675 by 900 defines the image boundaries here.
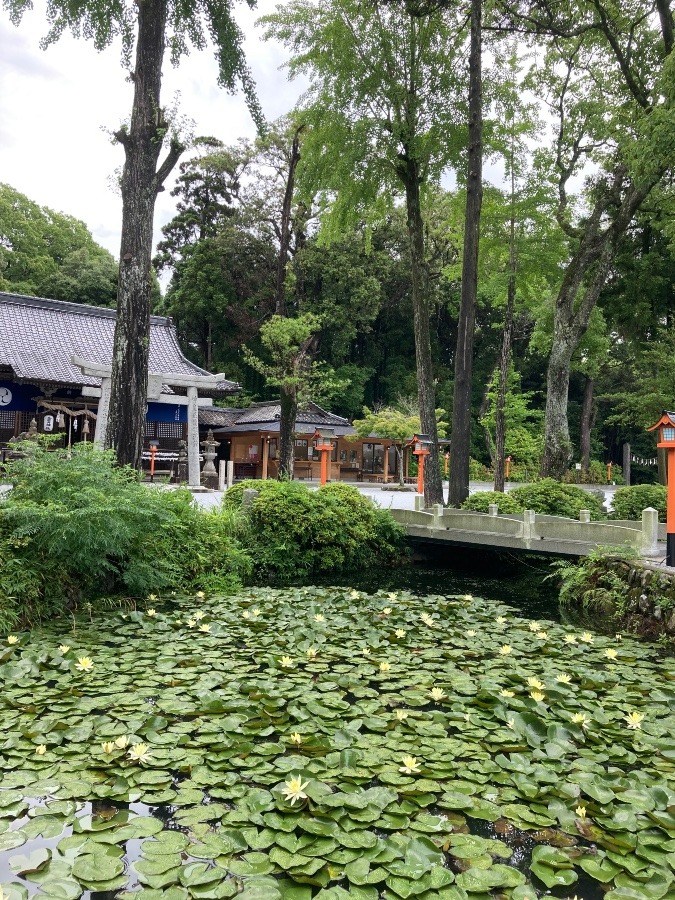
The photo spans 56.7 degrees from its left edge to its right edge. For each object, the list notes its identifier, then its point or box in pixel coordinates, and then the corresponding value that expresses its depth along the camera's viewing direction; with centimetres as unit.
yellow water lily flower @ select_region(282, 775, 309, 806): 237
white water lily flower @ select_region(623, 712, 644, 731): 315
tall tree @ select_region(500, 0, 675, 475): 1109
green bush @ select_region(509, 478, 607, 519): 1052
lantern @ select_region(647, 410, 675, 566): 610
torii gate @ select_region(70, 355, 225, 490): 1234
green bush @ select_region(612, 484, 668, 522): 1042
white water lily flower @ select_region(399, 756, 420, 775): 265
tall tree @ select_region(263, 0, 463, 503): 1106
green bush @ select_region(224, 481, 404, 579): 819
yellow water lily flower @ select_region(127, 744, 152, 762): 271
